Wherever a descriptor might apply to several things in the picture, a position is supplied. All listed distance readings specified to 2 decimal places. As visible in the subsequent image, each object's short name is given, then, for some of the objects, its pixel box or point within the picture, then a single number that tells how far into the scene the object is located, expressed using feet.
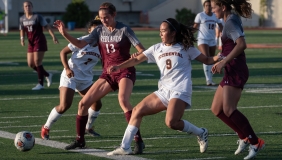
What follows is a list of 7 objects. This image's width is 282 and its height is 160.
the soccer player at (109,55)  62.69
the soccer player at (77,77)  68.69
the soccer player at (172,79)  57.77
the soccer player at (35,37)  117.70
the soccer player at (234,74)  57.11
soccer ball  60.90
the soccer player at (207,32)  117.08
